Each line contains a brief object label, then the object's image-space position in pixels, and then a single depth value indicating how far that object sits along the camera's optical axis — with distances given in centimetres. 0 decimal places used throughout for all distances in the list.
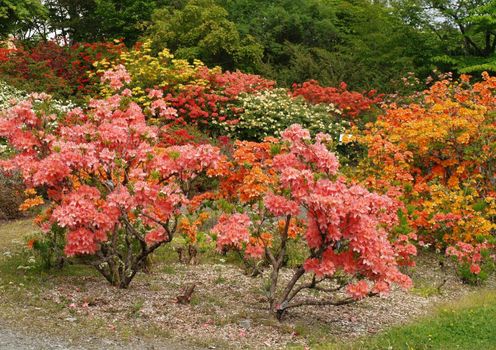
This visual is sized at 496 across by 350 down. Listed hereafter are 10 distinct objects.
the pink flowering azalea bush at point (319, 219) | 515
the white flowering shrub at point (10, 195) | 1046
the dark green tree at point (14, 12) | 1858
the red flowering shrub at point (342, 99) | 1625
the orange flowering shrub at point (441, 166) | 837
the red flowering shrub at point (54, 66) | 1589
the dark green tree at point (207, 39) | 1889
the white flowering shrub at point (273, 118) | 1495
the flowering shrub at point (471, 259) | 776
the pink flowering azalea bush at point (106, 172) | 560
